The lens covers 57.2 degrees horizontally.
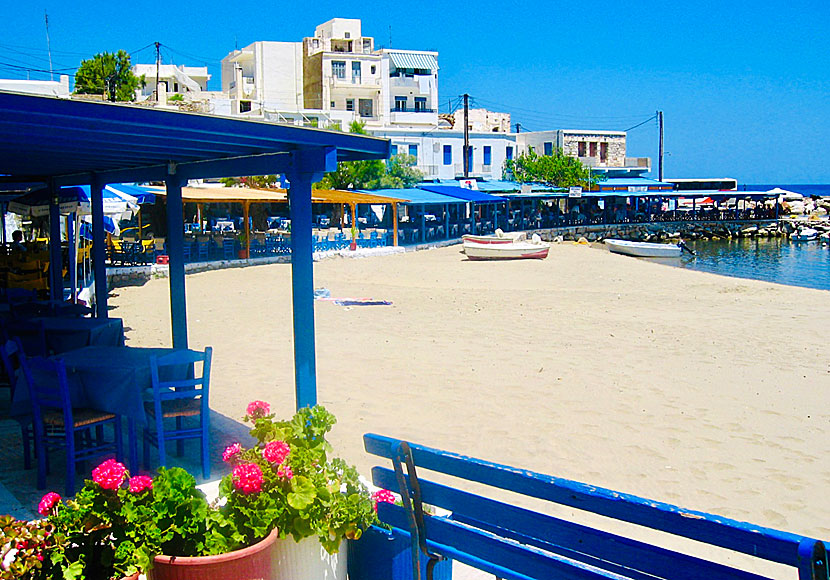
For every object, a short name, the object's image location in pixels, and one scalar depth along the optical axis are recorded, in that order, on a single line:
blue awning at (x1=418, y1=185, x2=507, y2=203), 37.30
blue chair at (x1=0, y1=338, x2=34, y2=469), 5.50
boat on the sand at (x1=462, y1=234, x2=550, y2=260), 28.89
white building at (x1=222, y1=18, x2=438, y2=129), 58.88
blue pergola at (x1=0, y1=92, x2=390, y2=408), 4.16
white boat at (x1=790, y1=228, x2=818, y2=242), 56.44
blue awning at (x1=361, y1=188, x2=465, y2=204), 32.94
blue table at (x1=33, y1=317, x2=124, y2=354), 7.18
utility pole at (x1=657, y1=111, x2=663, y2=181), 74.03
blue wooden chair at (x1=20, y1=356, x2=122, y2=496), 5.06
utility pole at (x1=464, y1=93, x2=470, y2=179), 49.34
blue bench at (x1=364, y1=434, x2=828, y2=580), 2.29
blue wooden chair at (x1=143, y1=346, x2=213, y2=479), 5.19
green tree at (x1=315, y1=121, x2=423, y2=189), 38.31
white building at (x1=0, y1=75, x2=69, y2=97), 31.19
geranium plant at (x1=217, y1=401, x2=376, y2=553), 2.85
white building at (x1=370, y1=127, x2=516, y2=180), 51.81
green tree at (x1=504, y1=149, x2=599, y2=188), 55.00
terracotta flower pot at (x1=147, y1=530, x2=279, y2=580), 2.76
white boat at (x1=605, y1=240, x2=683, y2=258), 38.00
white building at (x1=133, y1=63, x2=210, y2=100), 63.11
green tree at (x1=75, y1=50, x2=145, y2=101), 41.38
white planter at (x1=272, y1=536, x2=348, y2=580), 2.93
